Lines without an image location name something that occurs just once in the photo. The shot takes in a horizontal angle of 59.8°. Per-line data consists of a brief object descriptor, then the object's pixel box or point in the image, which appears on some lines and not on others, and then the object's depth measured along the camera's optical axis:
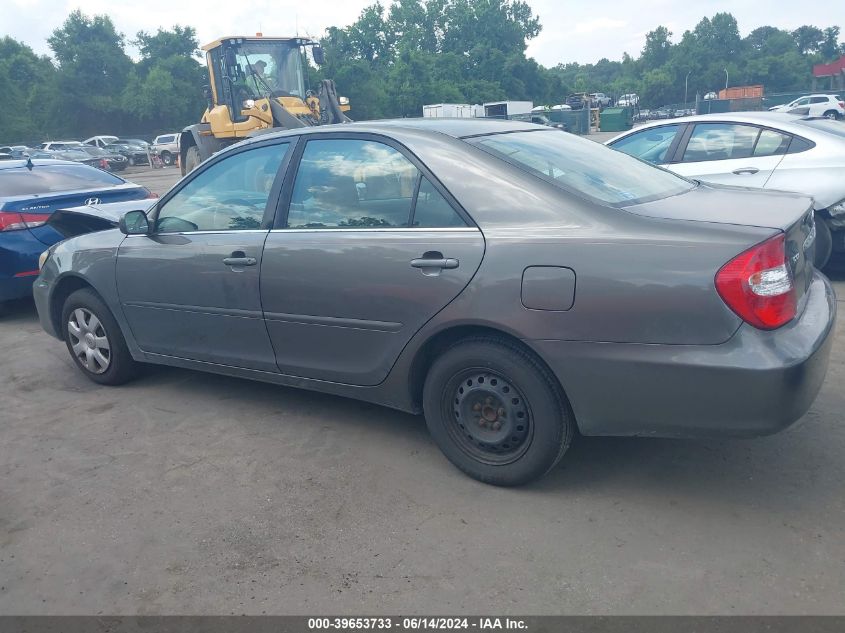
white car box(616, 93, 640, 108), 87.56
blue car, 6.64
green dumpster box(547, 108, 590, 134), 46.53
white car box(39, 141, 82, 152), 38.53
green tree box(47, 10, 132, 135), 56.81
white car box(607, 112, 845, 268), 6.24
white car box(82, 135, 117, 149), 42.84
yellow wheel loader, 14.65
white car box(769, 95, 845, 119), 35.48
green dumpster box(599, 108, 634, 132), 48.81
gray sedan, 2.72
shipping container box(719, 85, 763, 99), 67.18
